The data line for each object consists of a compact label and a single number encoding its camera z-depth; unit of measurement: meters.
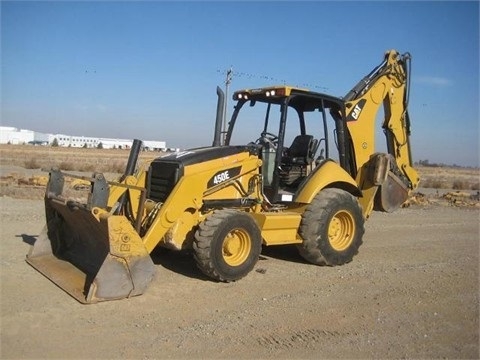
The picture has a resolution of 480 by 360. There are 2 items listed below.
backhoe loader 5.71
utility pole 7.86
